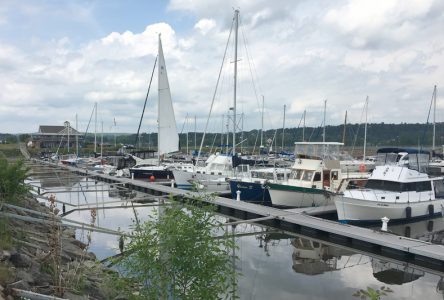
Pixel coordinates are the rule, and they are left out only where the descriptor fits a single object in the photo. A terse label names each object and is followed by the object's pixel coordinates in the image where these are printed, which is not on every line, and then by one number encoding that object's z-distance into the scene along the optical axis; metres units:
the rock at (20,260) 8.62
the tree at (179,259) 6.21
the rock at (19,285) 7.07
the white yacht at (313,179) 24.56
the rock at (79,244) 14.91
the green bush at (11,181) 13.90
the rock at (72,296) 7.96
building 110.56
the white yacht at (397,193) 20.20
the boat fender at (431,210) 22.53
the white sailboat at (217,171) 31.95
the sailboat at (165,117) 40.22
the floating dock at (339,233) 14.70
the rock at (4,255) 8.35
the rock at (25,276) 7.84
